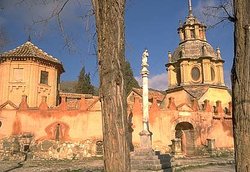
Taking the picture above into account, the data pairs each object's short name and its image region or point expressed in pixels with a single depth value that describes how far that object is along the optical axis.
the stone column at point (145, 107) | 11.90
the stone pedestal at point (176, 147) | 18.24
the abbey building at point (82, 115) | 17.28
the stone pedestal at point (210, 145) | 19.28
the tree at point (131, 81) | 36.35
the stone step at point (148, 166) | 10.42
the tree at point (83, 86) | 38.16
